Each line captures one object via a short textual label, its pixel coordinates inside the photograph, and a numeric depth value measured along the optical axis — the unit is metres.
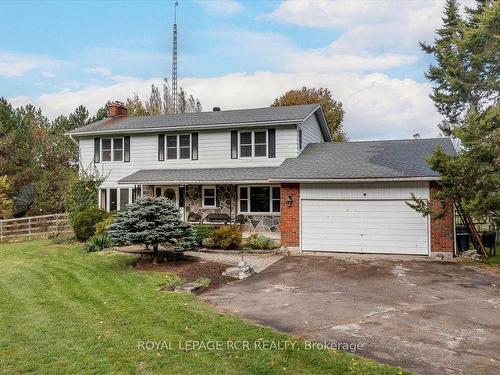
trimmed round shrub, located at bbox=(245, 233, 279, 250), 14.76
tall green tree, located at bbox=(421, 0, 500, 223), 11.46
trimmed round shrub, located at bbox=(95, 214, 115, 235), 16.09
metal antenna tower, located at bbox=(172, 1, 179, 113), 37.56
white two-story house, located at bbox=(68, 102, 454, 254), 13.62
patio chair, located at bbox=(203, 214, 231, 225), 17.39
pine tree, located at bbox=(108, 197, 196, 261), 11.06
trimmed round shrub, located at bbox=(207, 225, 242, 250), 14.65
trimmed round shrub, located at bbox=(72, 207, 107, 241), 16.95
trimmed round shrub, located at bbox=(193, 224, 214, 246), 14.95
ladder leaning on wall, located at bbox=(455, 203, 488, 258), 13.20
